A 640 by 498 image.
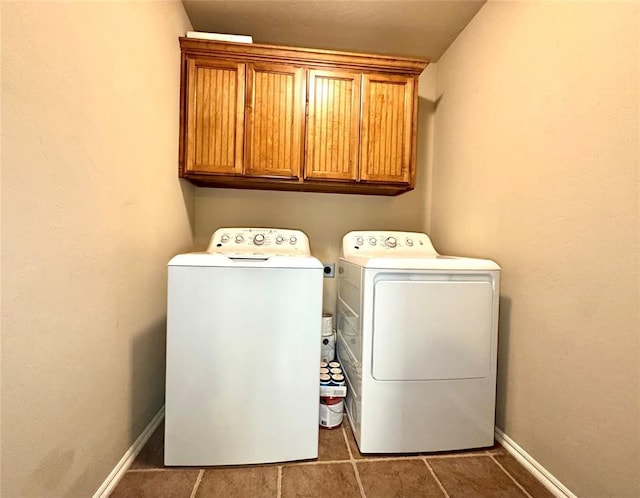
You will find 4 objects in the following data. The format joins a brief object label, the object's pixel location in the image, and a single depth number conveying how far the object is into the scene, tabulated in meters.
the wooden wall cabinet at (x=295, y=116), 1.69
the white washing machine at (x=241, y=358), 1.14
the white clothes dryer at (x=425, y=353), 1.24
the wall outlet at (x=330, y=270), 2.18
